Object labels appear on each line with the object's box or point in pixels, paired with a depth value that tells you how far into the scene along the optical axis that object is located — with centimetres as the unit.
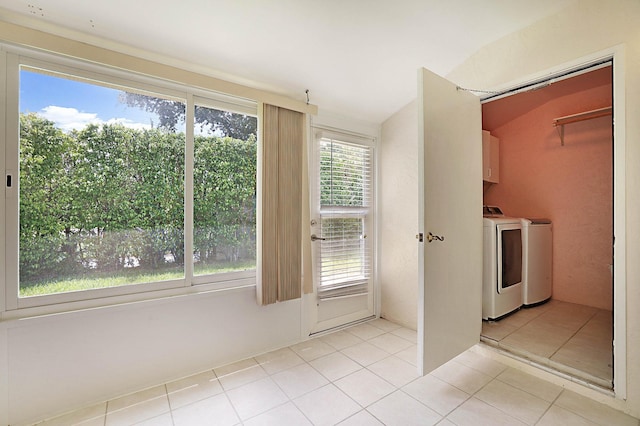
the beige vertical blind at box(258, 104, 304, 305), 230
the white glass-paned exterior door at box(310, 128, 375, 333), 276
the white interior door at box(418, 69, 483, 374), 184
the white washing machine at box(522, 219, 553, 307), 295
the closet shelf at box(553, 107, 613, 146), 287
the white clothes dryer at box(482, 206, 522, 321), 259
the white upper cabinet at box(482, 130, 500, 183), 329
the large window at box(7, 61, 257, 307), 168
